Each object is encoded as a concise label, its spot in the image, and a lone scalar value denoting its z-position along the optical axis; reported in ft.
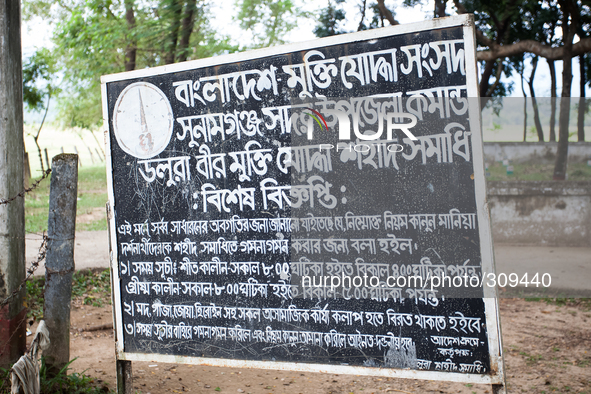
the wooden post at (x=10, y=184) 9.43
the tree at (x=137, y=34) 17.67
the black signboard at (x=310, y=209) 6.98
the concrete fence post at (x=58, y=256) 9.34
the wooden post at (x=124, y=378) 9.15
